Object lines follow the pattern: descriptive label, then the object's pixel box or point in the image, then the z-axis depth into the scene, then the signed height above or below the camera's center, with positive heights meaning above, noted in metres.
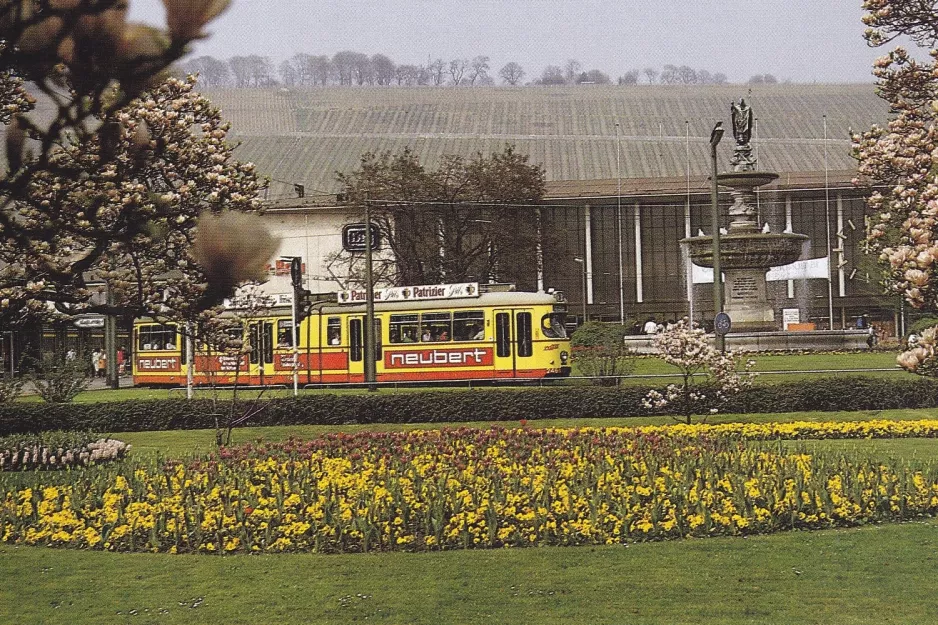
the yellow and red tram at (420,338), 32.78 +0.10
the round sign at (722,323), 26.98 +0.28
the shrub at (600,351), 31.09 -0.38
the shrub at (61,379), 27.47 -0.70
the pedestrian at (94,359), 50.38 -0.45
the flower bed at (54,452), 16.66 -1.47
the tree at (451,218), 52.25 +5.55
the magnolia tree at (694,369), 20.30 -0.60
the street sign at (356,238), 46.27 +4.27
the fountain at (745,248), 37.22 +2.72
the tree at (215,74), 80.76 +20.34
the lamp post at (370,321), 31.70 +0.58
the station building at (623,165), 72.31 +11.14
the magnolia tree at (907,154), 6.45 +2.68
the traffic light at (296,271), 29.08 +1.83
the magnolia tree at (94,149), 3.53 +0.76
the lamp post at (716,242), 27.86 +2.23
